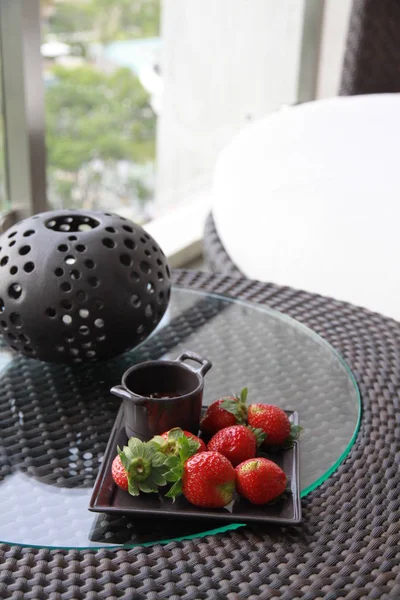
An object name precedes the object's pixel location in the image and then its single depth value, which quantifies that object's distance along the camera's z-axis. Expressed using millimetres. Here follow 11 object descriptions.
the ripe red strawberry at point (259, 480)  693
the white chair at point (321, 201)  1399
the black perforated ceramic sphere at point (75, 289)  870
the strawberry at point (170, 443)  698
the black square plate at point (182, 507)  690
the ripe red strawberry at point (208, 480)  677
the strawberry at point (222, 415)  786
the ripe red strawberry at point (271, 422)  779
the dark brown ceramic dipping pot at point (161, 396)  750
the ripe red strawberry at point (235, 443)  730
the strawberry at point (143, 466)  681
